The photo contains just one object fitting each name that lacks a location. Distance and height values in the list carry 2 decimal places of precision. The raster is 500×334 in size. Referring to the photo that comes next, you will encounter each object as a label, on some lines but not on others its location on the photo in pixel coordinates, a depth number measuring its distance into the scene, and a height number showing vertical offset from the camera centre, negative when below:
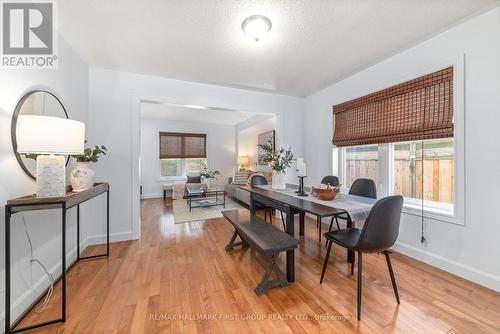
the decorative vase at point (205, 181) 6.52 -0.52
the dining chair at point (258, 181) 3.43 -0.27
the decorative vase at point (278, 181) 2.90 -0.22
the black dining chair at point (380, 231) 1.41 -0.48
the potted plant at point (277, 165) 2.68 +0.02
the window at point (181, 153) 6.48 +0.42
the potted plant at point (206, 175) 5.94 -0.28
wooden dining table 1.72 -0.38
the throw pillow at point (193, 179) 6.13 -0.42
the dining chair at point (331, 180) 2.84 -0.21
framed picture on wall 5.81 +0.86
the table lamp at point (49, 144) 1.31 +0.15
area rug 3.91 -1.03
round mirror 1.47 +0.48
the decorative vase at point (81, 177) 1.87 -0.12
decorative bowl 2.05 -0.28
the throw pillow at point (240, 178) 6.09 -0.38
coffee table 4.66 -0.90
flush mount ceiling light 1.77 +1.32
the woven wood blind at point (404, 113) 2.04 +0.68
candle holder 2.42 -0.31
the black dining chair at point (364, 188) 2.41 -0.28
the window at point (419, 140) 1.96 +0.33
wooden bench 1.66 -0.67
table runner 1.69 -0.37
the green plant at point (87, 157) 2.01 +0.08
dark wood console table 1.21 -0.31
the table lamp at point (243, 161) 6.92 +0.18
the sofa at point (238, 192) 4.84 -0.71
